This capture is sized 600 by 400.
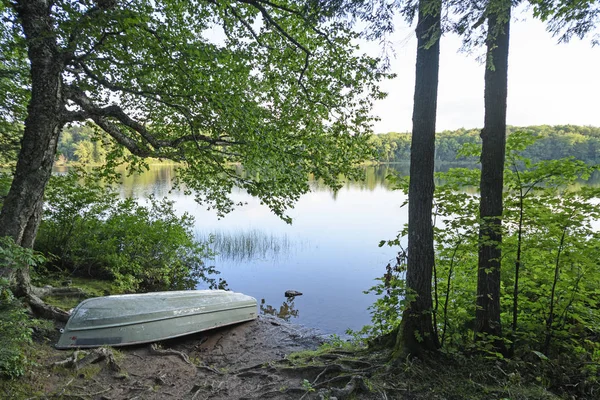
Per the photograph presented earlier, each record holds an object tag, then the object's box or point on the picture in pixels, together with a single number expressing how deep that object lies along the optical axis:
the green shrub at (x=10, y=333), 3.04
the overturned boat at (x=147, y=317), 4.95
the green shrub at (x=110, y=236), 8.12
